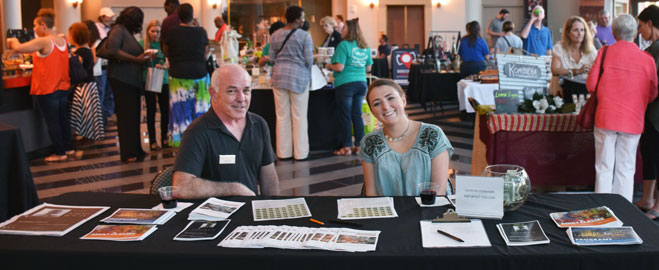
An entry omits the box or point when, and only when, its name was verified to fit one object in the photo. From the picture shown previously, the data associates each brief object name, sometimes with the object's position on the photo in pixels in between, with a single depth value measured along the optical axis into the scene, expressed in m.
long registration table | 1.84
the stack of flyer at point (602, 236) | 1.92
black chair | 2.85
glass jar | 2.27
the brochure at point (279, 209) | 2.29
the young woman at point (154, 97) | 7.28
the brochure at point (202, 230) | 2.04
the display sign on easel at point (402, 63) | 14.37
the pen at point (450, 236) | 1.98
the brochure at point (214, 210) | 2.29
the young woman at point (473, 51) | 9.52
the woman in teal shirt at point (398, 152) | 2.85
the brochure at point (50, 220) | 2.13
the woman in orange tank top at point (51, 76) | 6.57
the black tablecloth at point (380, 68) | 15.74
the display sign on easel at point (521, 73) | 5.03
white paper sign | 2.21
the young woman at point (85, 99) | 7.36
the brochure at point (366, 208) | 2.28
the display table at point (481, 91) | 7.74
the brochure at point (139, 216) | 2.23
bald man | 2.83
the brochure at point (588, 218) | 2.12
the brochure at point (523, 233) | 1.96
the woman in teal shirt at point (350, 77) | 6.62
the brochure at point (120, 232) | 2.05
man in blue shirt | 8.81
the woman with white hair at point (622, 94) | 4.16
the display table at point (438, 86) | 10.11
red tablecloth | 4.75
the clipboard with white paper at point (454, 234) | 1.96
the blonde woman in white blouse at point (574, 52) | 5.61
